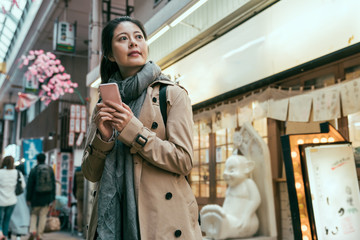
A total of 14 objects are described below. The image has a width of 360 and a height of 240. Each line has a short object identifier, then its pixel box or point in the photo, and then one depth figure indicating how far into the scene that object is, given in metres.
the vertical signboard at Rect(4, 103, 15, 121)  28.97
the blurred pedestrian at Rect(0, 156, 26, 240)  7.27
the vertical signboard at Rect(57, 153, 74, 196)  15.32
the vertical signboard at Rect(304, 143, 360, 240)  2.96
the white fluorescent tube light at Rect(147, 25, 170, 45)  5.61
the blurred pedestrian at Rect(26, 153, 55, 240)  7.88
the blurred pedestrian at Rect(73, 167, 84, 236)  10.33
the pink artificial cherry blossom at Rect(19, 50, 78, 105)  14.25
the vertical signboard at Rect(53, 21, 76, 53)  12.20
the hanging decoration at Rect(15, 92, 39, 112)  17.98
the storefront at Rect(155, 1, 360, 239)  5.11
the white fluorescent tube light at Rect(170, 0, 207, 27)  4.77
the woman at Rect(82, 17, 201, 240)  1.40
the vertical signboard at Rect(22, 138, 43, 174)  17.14
